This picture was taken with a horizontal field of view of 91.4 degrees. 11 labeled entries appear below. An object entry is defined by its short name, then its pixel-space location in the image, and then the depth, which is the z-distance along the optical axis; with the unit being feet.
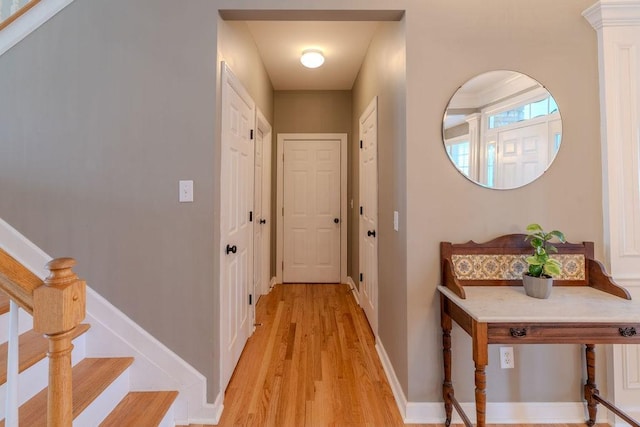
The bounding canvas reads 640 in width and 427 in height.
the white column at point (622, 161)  5.60
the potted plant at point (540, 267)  4.89
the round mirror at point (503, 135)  5.70
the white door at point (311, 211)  13.88
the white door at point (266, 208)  12.05
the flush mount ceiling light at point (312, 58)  9.93
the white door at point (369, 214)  8.68
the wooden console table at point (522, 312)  4.29
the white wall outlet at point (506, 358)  5.69
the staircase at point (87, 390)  4.23
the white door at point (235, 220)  6.23
